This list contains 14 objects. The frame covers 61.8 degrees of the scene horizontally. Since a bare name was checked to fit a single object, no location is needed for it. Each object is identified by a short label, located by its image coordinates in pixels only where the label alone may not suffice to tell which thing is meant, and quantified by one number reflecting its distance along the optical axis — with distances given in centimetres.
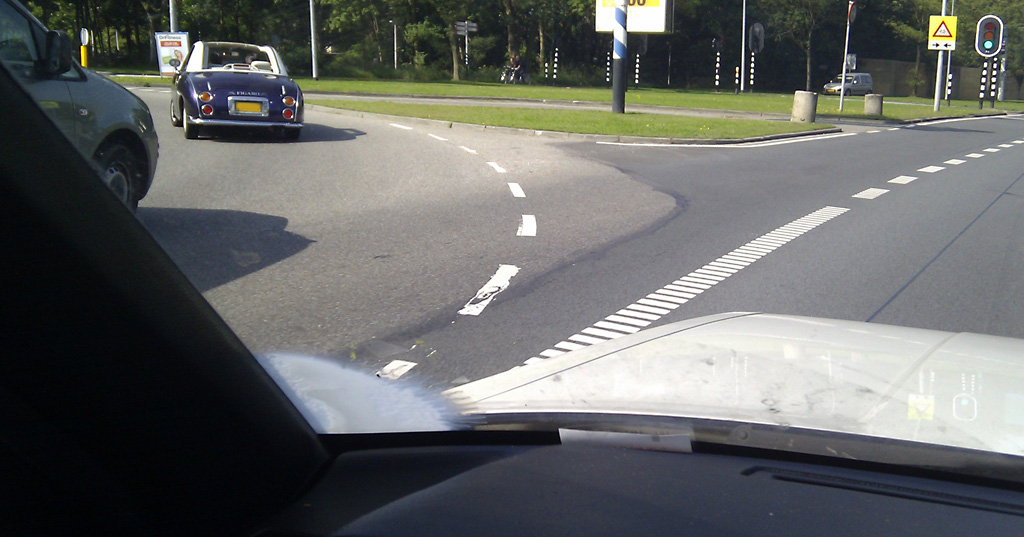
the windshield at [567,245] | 194
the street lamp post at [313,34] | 3832
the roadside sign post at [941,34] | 3206
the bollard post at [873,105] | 2859
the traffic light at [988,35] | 3048
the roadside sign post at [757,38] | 4547
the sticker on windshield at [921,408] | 181
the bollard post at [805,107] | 2405
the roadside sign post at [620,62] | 2188
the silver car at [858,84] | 5811
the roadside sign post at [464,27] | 4875
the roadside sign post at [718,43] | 5700
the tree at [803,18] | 6084
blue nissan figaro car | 1294
